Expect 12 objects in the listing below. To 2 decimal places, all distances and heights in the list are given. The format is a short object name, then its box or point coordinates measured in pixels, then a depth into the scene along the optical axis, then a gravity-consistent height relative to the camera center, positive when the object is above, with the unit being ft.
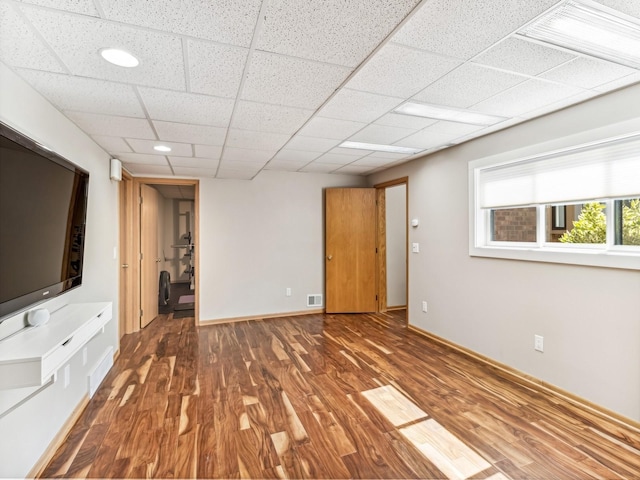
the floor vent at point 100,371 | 8.36 -3.74
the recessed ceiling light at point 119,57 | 5.06 +3.05
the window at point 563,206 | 7.29 +1.05
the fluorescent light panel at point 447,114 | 7.97 +3.45
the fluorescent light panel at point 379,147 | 11.51 +3.57
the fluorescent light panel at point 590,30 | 4.61 +3.39
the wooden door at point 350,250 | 16.99 -0.42
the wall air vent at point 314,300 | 17.19 -3.17
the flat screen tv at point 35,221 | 4.11 +0.30
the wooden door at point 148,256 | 14.82 -0.75
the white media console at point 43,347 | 4.00 -1.49
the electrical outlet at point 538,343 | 8.85 -2.81
